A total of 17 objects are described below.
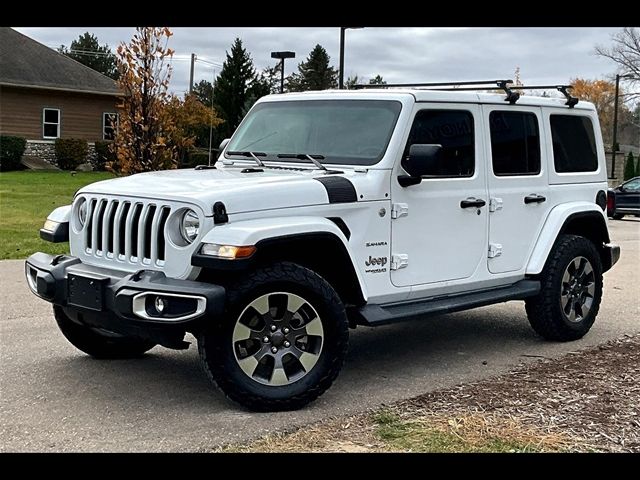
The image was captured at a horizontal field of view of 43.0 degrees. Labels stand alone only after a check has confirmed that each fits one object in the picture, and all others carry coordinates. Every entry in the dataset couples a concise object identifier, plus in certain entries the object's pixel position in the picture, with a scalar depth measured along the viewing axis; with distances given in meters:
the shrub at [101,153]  33.88
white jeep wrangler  4.79
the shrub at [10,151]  30.47
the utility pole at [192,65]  49.29
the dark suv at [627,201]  22.45
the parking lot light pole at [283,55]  20.50
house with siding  32.72
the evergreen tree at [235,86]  46.34
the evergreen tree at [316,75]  59.53
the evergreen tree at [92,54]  70.31
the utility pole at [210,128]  38.08
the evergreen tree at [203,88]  71.27
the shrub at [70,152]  32.88
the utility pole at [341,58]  17.64
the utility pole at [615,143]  40.91
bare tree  50.16
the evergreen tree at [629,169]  42.88
